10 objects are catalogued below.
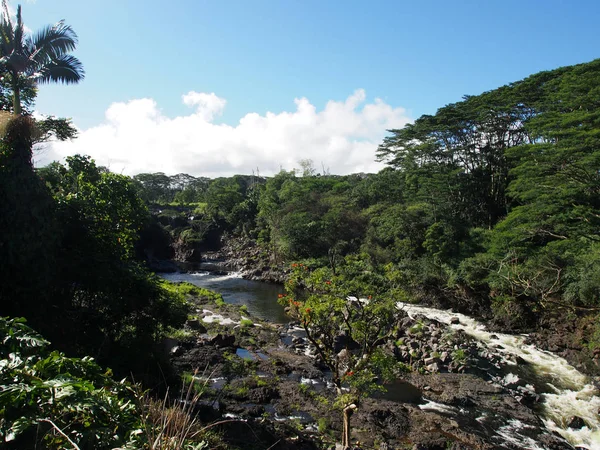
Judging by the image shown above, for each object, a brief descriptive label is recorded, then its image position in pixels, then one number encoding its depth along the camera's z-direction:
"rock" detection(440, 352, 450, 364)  14.34
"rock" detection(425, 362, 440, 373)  13.71
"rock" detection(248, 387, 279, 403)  10.95
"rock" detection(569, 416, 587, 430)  10.16
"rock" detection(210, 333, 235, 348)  15.50
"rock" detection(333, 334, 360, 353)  15.55
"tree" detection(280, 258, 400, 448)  8.19
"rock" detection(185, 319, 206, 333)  17.64
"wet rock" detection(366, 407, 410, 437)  9.59
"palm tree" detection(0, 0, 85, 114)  9.30
